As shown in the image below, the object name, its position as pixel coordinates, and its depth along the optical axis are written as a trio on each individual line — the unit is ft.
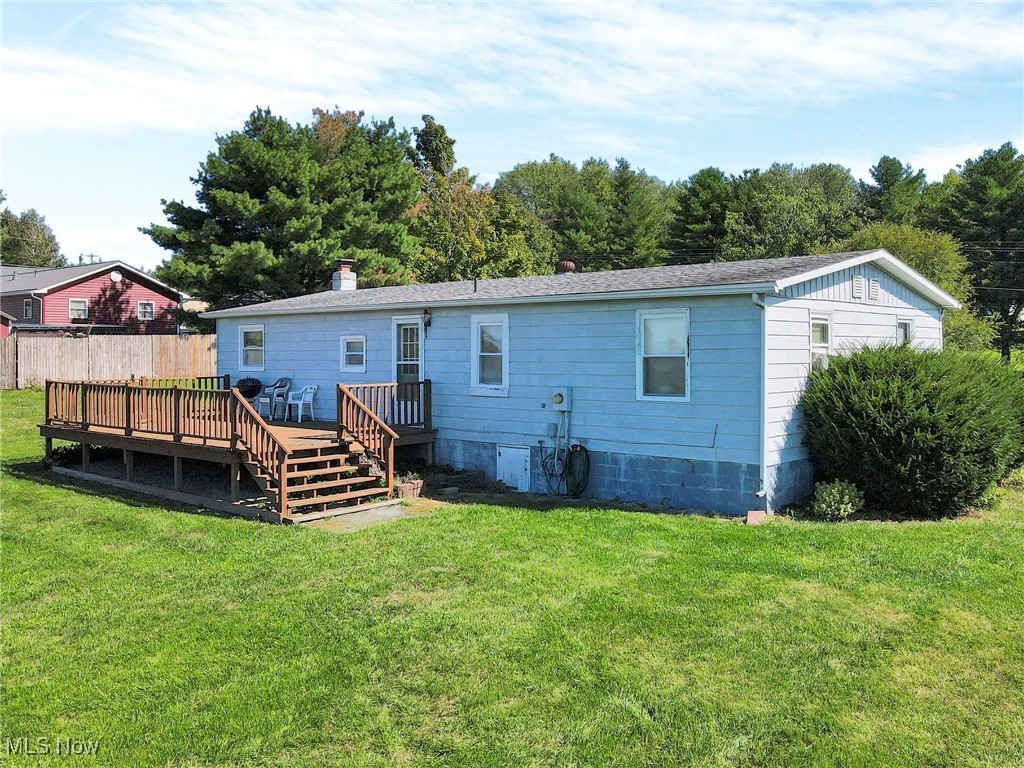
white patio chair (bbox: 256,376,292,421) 48.96
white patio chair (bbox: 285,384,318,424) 47.65
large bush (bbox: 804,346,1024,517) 30.78
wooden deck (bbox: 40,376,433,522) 32.50
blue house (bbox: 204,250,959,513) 31.91
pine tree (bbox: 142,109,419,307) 86.58
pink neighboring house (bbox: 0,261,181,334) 105.60
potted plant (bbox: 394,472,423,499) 35.35
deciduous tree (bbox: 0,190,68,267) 180.96
